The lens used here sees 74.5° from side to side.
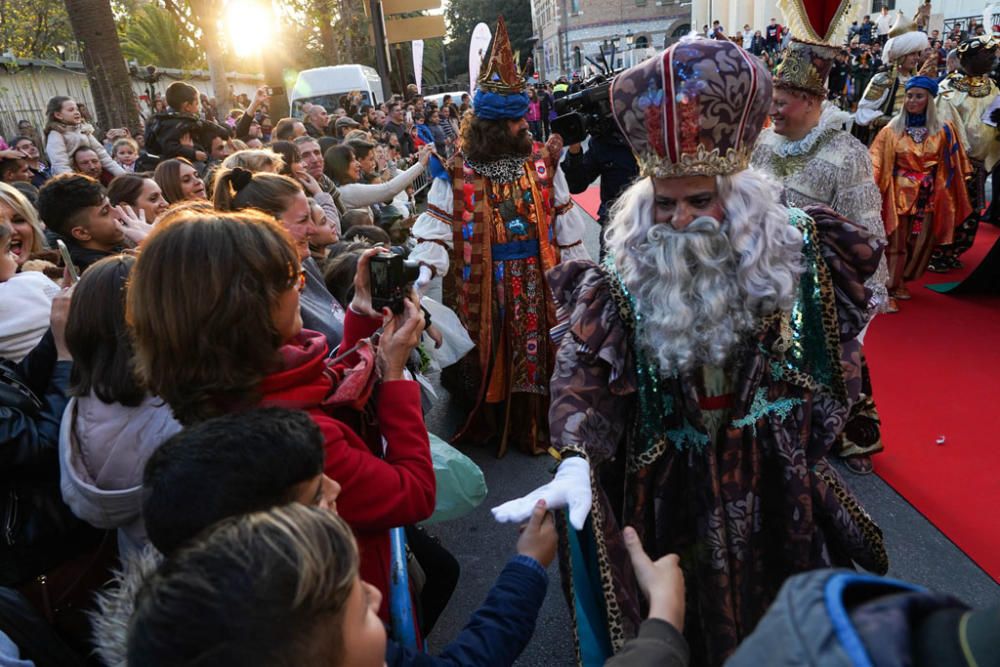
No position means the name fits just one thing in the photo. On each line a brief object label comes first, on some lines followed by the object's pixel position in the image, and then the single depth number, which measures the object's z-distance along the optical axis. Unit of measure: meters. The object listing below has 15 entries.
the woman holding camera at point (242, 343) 1.26
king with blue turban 3.42
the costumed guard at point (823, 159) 3.12
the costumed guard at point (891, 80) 6.18
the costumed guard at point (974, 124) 5.99
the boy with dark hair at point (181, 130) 5.73
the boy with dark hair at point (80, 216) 2.68
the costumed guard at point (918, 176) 4.98
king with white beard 1.69
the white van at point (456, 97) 20.93
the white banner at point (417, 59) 22.11
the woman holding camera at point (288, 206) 2.36
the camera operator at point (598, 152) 4.30
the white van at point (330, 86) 15.97
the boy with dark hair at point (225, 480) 1.04
